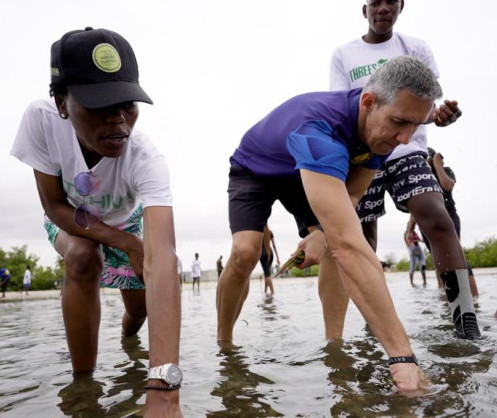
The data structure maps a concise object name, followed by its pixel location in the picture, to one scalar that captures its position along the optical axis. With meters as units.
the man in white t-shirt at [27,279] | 26.66
